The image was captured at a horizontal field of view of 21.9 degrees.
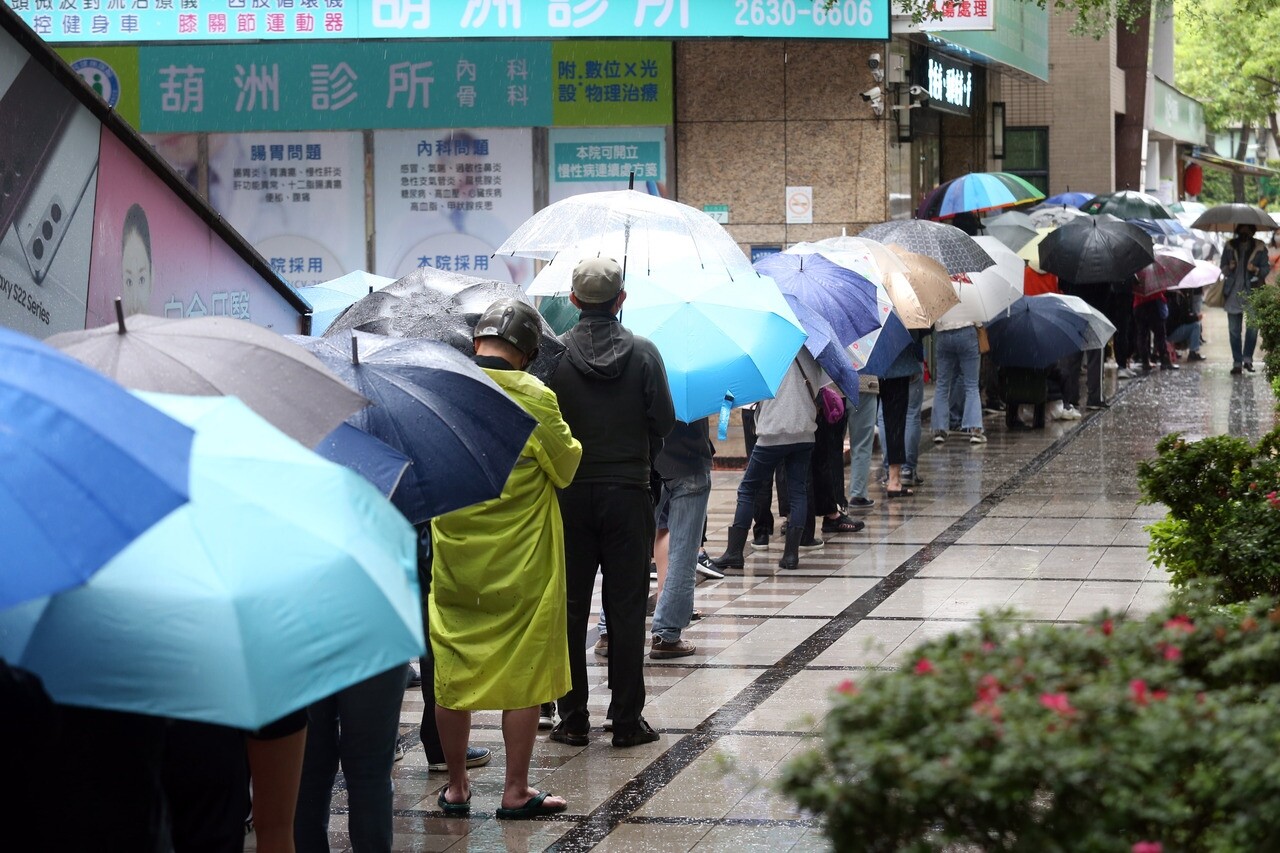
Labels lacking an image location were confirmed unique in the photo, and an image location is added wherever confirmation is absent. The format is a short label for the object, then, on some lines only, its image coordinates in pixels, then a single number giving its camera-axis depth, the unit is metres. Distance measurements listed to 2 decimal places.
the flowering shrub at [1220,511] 11.92
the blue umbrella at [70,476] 5.10
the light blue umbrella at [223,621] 5.48
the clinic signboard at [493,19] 26.27
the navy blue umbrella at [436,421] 9.27
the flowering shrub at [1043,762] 5.22
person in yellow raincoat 10.62
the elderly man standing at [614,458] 12.18
